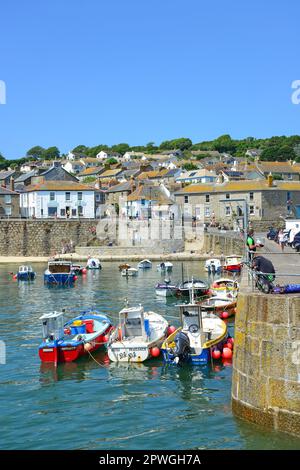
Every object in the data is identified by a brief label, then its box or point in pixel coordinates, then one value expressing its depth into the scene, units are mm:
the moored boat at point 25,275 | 56969
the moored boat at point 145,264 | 65000
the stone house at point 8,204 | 86625
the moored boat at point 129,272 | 57897
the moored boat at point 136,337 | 24234
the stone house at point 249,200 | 77875
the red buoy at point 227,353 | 23688
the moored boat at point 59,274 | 53156
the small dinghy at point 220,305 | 33325
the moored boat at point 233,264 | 55219
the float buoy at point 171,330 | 27445
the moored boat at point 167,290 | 42438
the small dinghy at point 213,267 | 57625
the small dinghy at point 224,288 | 37306
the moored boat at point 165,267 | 61066
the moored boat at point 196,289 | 41750
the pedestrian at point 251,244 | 22656
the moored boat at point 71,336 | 24461
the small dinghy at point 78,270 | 60566
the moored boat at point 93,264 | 65450
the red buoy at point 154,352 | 24578
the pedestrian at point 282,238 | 39406
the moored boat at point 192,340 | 23203
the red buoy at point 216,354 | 23562
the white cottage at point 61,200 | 88188
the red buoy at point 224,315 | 33188
